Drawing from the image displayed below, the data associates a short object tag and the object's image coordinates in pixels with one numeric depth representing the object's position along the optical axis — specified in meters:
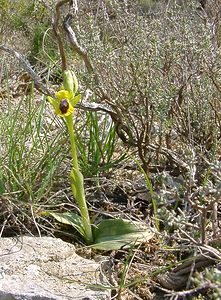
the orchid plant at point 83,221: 1.80
